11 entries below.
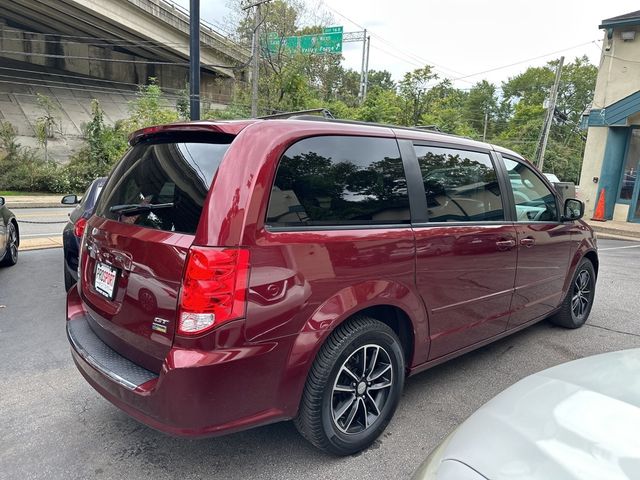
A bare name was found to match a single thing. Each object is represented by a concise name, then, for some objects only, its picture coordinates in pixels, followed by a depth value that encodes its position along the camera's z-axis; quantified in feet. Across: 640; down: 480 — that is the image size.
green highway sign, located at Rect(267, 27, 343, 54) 81.35
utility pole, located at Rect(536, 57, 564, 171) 79.69
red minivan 6.46
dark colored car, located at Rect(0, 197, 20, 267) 19.83
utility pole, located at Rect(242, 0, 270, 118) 73.26
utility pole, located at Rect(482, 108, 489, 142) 188.44
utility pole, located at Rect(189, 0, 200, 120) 28.27
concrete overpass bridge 87.92
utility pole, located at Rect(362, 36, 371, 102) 103.24
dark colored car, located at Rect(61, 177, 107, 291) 14.79
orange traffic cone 51.42
